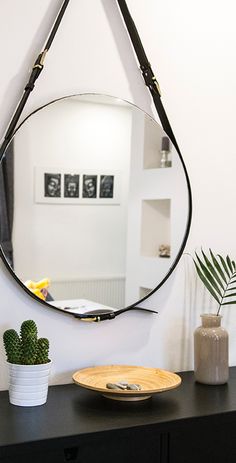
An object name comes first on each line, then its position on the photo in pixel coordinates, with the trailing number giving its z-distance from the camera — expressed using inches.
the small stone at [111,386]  67.4
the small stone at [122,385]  67.6
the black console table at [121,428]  57.9
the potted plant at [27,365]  64.6
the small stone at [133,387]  67.1
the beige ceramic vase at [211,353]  75.8
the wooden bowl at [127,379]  66.4
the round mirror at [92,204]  71.1
